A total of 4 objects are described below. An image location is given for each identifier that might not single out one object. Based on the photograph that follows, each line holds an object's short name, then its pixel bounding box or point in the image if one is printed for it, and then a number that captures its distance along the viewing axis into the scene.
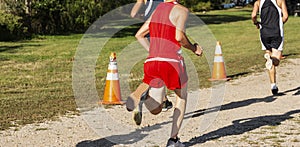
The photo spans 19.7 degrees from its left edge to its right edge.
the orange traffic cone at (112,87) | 14.11
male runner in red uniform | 8.86
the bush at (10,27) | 37.91
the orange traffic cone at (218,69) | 18.26
